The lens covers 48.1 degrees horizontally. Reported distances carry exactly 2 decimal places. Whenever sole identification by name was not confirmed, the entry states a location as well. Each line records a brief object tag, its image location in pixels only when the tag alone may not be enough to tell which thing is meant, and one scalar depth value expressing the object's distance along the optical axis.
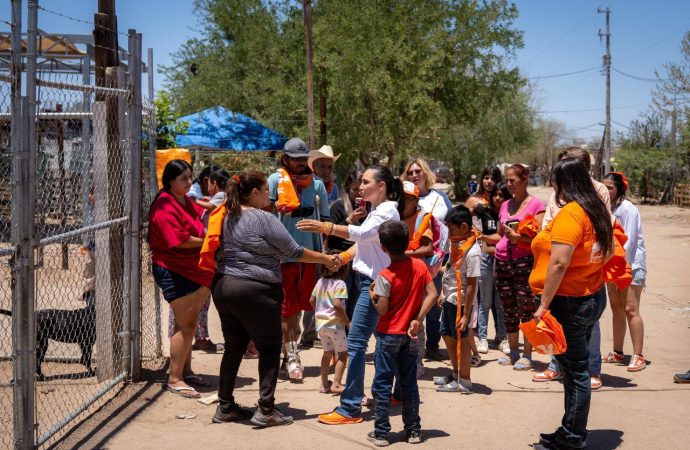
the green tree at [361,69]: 22.73
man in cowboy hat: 7.86
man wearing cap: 6.63
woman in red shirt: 5.90
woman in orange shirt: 4.74
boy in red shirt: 5.01
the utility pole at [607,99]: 46.79
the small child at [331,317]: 6.14
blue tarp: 16.25
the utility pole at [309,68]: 18.70
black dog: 6.34
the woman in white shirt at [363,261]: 5.38
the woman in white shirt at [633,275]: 7.00
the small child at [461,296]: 6.36
